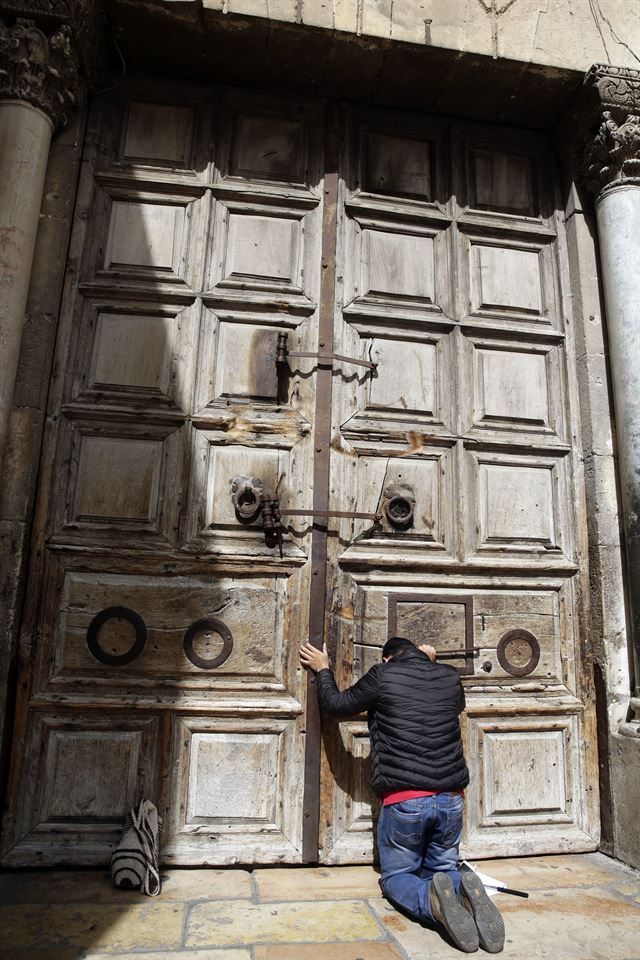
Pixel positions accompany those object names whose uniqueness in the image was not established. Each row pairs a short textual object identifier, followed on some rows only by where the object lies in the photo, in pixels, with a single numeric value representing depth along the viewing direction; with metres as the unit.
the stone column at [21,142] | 3.55
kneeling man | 3.07
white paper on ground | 3.12
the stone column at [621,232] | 4.00
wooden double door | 3.54
